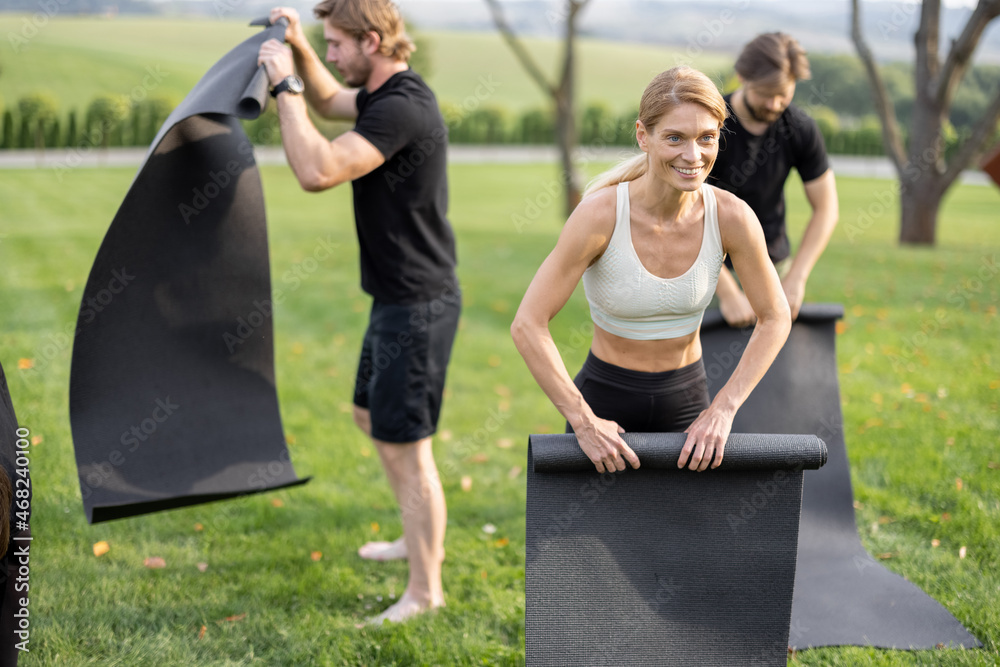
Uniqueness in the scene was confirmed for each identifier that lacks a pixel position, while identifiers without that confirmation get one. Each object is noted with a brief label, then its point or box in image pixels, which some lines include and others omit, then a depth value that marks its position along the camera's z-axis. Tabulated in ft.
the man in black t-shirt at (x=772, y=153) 11.36
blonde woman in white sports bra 7.62
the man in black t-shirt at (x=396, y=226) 10.21
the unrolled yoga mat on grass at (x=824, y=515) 10.98
